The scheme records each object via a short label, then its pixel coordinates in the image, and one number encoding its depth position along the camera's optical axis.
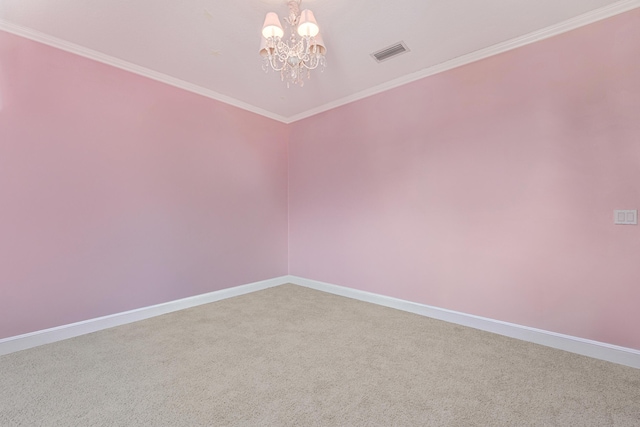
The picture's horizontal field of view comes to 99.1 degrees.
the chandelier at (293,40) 1.96
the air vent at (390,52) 2.62
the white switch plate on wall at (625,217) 2.01
